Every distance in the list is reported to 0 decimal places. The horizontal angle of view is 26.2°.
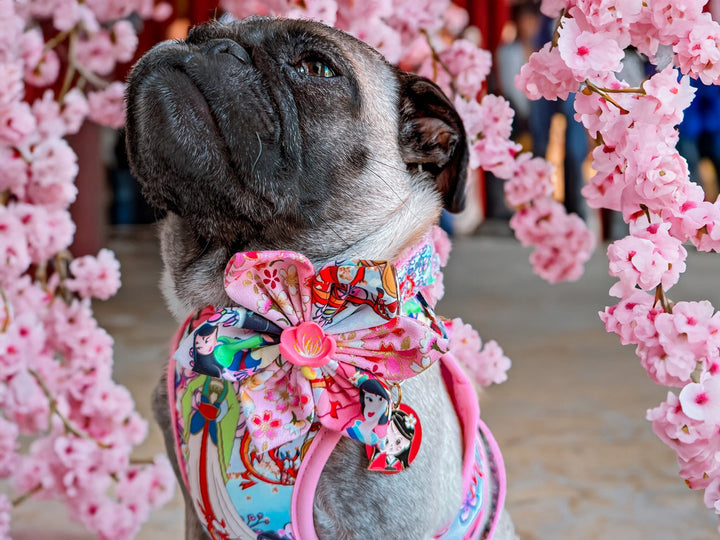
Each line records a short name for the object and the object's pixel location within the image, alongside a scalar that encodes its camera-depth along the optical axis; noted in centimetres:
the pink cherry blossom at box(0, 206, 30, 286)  88
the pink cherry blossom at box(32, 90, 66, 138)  94
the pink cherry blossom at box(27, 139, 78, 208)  90
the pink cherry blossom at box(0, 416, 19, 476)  93
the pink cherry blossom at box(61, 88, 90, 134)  96
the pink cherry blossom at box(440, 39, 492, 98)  88
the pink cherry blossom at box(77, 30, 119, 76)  101
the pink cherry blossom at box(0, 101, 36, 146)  87
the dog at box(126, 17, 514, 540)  69
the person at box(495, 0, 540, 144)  381
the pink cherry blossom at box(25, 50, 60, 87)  97
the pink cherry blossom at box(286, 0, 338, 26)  84
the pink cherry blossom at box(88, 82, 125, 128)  98
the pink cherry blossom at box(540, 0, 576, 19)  71
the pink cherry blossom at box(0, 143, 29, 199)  89
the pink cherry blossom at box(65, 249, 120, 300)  95
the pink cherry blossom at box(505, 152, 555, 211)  89
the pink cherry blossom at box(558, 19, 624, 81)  67
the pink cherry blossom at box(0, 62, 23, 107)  85
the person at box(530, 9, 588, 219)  363
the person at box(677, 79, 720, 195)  344
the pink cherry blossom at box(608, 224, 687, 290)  67
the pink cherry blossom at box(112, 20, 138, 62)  100
